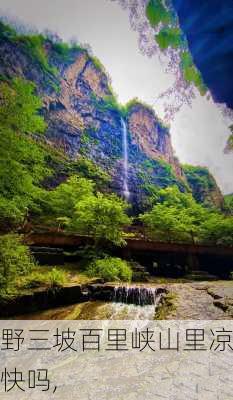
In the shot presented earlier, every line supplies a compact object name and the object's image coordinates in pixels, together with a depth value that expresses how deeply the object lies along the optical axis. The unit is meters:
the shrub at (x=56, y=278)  9.14
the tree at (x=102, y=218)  13.48
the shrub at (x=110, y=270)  12.34
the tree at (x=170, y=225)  20.27
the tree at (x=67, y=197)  17.64
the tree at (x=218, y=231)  20.92
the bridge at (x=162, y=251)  14.91
